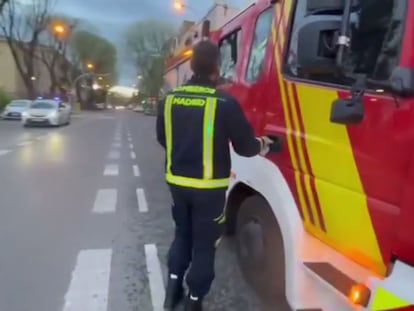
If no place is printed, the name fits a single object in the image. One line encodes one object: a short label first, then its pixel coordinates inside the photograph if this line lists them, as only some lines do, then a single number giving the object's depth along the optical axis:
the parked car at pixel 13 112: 38.19
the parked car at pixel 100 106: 97.28
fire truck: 2.15
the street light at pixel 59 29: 26.31
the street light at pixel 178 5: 16.60
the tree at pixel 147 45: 87.06
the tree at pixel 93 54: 85.92
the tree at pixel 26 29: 47.25
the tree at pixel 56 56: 62.02
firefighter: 3.11
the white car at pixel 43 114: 27.42
